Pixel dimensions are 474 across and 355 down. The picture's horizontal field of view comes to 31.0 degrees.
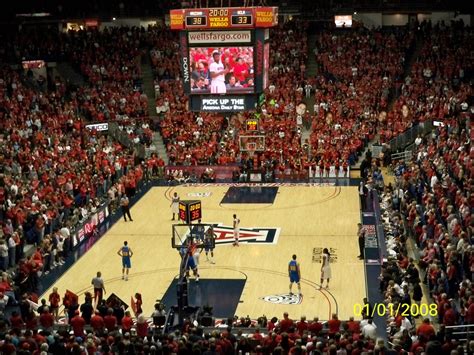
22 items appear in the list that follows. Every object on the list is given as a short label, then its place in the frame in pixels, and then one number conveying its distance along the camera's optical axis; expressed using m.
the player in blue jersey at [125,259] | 27.16
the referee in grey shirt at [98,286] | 24.38
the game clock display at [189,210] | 25.48
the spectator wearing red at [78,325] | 20.50
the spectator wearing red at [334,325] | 19.70
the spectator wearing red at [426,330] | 18.00
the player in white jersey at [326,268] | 25.81
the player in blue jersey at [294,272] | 25.09
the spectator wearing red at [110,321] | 20.83
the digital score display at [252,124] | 41.31
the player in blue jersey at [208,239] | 26.00
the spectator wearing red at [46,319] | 21.08
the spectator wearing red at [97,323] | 20.69
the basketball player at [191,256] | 25.33
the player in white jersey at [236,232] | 30.44
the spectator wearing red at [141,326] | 20.72
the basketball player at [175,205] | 34.30
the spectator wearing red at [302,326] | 19.29
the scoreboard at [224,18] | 29.88
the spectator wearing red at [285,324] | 19.27
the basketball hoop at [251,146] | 42.53
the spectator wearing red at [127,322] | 20.70
